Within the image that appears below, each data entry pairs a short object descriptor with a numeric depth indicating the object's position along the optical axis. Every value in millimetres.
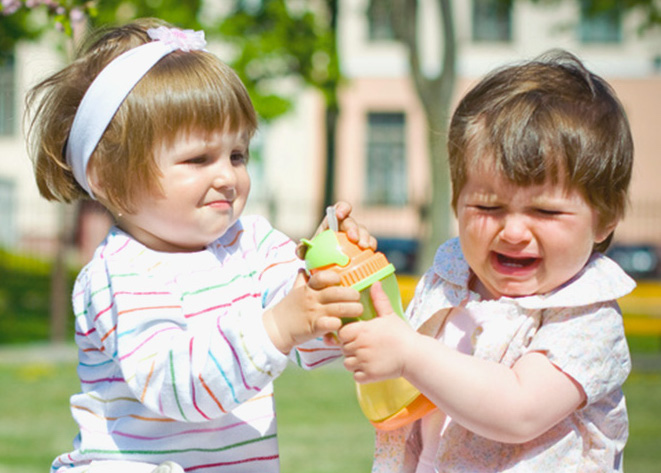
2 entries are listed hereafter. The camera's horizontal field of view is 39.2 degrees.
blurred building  24375
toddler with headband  2188
